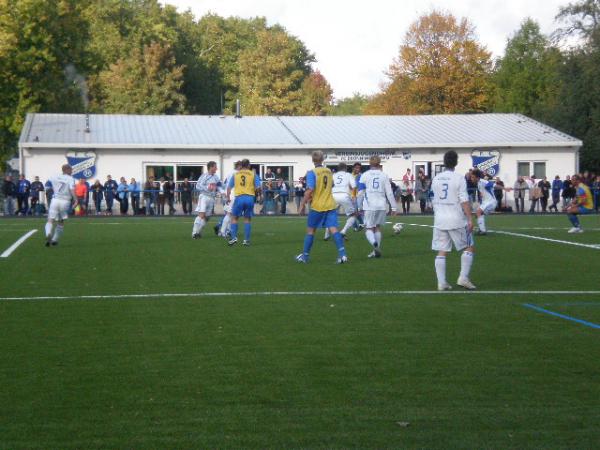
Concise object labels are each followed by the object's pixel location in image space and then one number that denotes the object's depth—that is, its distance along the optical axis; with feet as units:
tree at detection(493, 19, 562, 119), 260.42
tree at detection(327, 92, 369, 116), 393.70
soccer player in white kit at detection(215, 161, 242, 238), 80.79
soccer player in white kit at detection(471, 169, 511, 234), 75.92
